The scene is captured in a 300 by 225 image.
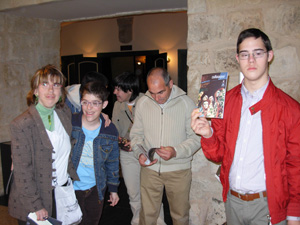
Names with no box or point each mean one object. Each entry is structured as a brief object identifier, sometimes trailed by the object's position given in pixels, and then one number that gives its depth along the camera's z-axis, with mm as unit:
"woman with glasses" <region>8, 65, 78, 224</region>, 1884
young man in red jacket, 1671
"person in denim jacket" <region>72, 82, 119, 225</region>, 2246
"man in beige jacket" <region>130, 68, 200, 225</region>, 2645
